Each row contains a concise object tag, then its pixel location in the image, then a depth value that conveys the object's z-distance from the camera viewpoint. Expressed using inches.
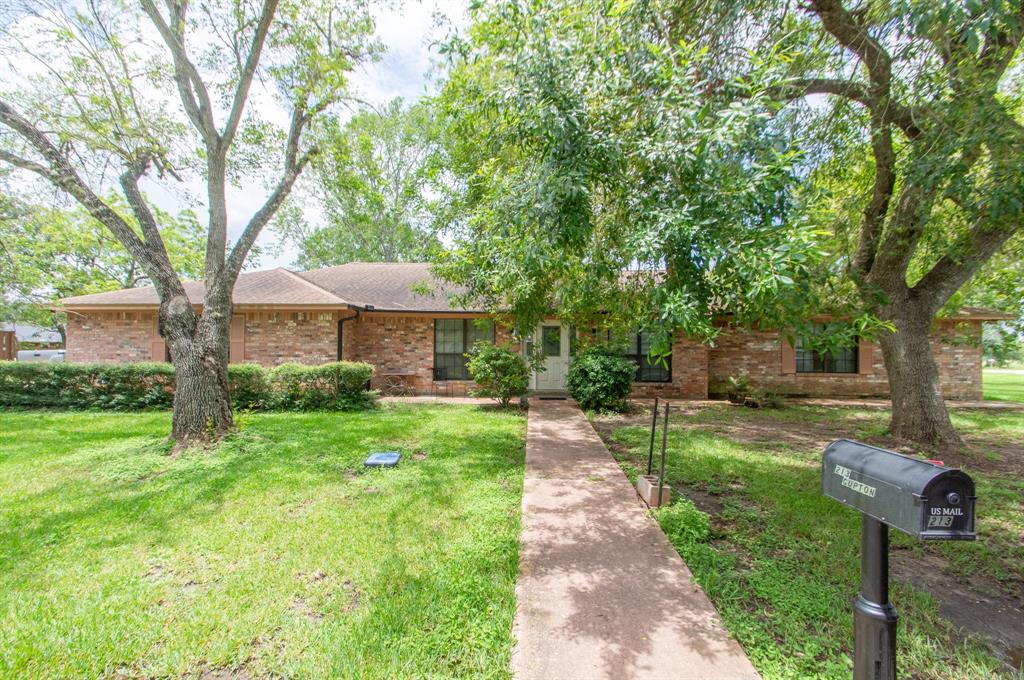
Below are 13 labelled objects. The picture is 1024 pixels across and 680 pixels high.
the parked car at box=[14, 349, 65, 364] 758.6
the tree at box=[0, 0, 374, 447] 248.4
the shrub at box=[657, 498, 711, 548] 148.3
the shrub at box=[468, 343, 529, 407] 397.7
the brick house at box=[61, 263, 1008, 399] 467.8
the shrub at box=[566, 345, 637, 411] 403.9
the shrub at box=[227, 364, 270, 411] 384.8
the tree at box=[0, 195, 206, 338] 718.5
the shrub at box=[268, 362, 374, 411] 398.3
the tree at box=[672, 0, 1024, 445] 153.9
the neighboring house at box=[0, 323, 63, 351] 1053.8
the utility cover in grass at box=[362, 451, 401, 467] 228.4
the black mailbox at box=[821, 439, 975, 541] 54.3
